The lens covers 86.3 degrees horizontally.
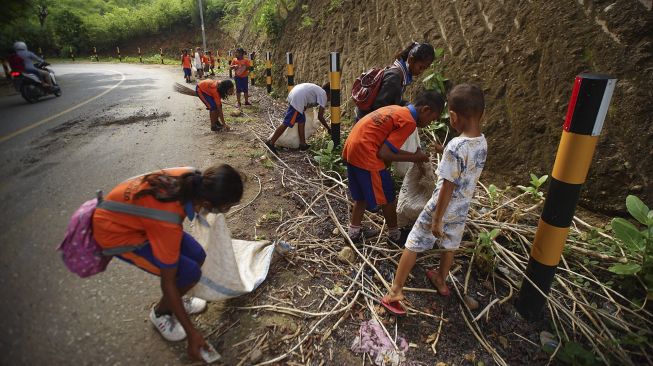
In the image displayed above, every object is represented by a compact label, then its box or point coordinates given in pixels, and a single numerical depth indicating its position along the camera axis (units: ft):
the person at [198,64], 45.55
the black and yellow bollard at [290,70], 22.07
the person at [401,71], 9.91
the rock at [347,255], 8.34
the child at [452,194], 6.41
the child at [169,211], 5.02
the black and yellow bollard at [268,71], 29.21
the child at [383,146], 8.00
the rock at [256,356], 5.74
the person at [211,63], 49.25
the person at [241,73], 24.97
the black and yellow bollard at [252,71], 37.29
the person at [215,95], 18.29
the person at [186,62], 41.52
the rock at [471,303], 7.04
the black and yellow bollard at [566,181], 5.14
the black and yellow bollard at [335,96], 13.65
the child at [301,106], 15.23
